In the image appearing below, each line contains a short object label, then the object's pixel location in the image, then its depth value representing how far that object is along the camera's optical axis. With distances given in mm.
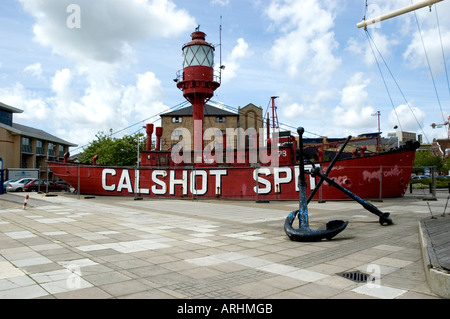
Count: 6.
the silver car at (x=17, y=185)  31062
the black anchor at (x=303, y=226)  8453
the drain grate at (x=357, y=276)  5383
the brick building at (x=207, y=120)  56625
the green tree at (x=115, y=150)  51969
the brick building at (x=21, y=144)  49844
